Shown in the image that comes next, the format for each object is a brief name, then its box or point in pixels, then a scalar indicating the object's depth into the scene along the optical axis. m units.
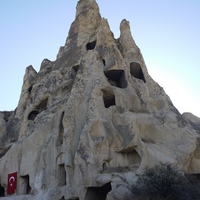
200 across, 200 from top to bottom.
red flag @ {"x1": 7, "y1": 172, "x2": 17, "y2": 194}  16.53
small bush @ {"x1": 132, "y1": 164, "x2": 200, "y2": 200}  10.40
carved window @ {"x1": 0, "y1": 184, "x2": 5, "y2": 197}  19.17
